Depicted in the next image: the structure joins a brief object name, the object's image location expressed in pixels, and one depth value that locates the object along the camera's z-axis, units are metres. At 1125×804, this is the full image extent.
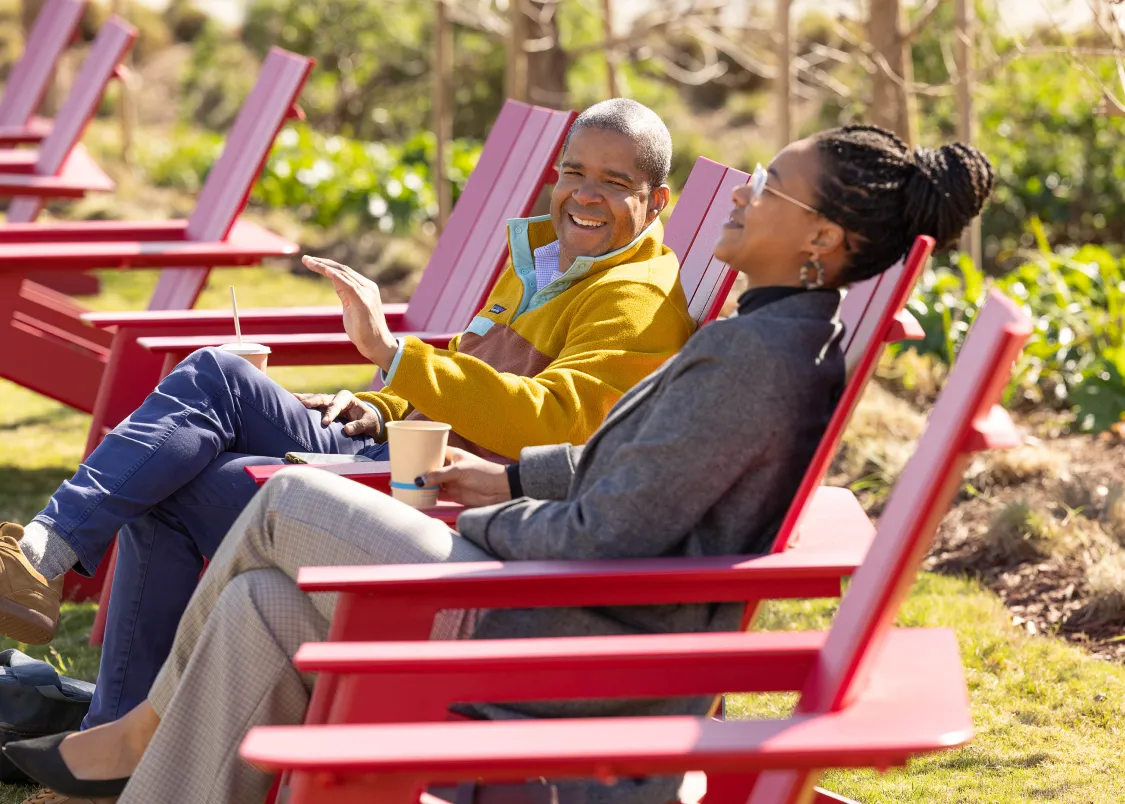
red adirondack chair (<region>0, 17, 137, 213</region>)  13.54
